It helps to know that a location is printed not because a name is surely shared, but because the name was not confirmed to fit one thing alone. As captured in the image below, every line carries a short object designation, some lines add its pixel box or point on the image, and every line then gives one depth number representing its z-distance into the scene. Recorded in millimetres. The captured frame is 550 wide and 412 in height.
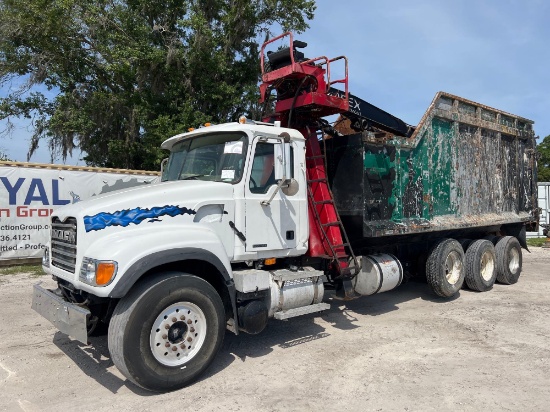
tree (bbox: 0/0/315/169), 16266
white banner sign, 11406
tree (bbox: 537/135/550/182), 47569
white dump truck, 4102
